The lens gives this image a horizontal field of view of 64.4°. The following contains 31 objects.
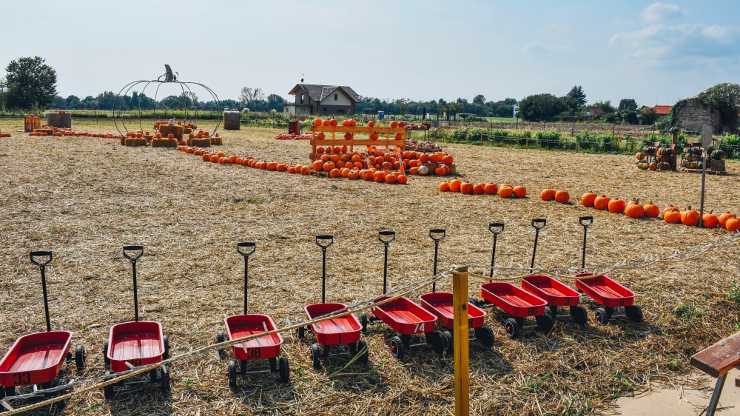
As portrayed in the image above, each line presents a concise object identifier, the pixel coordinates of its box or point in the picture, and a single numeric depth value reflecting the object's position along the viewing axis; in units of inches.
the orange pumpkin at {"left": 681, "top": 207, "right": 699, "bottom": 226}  401.4
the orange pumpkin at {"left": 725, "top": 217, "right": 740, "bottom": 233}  382.3
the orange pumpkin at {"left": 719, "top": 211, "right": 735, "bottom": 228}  391.2
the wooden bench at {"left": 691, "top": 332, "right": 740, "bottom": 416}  130.5
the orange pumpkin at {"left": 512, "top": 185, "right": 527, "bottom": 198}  507.2
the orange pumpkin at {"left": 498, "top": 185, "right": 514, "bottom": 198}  505.4
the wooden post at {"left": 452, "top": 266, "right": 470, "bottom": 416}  140.3
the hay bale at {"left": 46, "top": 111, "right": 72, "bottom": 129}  1432.1
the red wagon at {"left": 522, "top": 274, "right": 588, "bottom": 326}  217.3
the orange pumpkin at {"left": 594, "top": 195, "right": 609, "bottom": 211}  454.9
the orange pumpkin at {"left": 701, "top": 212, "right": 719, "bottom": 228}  393.1
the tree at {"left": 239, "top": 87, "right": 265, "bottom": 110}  5196.9
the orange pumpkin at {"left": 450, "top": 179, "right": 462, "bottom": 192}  531.5
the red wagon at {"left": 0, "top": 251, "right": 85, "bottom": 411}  149.5
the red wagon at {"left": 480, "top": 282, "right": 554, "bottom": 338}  205.0
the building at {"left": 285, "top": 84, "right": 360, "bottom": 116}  3275.1
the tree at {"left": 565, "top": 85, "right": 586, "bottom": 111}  4156.0
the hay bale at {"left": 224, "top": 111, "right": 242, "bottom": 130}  1621.6
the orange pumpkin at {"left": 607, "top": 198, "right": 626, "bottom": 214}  441.7
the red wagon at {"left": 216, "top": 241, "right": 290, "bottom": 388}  166.4
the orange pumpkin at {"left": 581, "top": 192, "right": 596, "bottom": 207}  464.8
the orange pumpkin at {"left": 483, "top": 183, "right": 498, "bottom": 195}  519.2
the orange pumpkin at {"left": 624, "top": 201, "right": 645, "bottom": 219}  424.2
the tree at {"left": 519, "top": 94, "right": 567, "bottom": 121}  3037.6
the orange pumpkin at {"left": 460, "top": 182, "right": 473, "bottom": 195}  524.1
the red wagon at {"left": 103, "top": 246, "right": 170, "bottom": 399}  157.1
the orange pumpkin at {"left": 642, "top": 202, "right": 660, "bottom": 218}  427.8
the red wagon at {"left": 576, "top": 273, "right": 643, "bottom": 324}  218.7
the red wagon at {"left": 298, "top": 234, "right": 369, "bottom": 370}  177.3
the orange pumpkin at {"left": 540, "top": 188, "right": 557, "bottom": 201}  490.3
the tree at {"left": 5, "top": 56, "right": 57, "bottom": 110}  3026.6
